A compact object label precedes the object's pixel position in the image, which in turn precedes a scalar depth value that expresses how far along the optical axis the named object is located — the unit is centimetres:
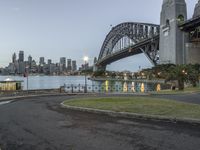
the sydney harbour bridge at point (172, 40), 6546
